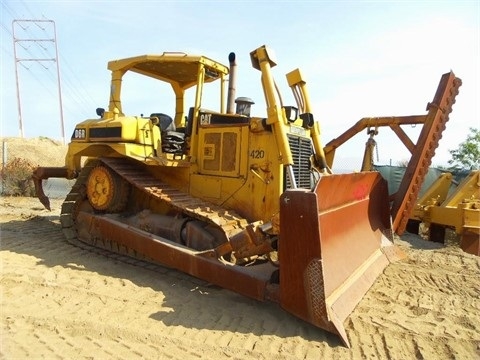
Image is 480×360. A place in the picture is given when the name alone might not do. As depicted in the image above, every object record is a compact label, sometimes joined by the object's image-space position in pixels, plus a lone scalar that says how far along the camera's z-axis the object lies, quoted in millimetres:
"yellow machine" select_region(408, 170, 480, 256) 7066
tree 18344
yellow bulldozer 3463
